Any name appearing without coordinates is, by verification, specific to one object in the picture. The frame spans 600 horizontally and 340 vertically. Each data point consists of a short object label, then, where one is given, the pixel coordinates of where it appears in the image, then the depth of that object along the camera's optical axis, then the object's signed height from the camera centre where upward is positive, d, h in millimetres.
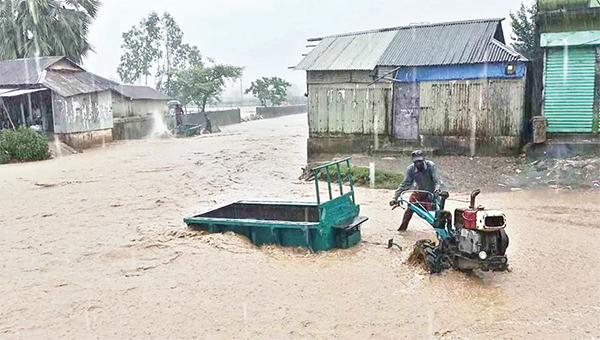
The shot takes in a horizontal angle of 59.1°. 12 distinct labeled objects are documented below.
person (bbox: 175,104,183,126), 33906 -23
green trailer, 8086 -1830
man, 8492 -1149
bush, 20484 -1086
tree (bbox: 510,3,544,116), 15541 +1827
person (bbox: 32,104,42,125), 25141 +113
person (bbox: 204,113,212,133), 35606 -946
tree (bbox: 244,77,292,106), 53125 +2251
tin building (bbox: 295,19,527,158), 15156 +502
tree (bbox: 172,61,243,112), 40625 +2577
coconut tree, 31438 +5417
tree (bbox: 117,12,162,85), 47888 +6050
